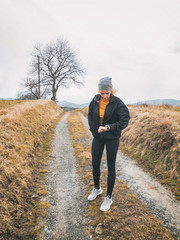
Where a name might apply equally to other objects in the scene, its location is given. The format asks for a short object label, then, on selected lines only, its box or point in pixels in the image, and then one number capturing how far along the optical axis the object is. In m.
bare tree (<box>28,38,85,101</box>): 30.61
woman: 2.80
